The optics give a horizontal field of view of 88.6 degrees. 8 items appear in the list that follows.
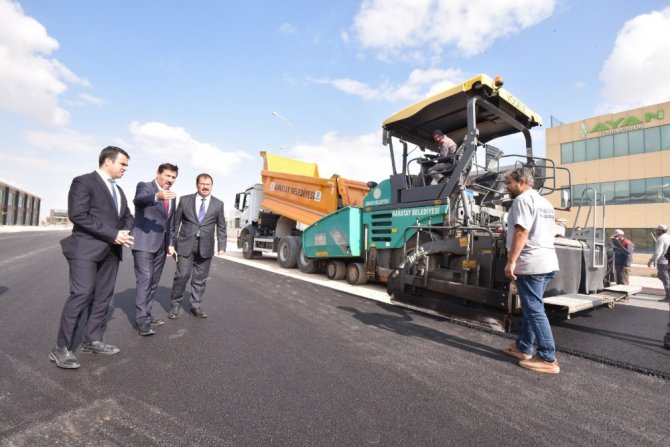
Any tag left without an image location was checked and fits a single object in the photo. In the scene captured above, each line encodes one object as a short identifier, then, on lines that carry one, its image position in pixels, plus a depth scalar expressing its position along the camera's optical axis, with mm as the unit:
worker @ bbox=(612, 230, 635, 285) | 7508
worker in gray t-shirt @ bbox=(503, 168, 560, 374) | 2758
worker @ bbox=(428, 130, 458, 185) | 5023
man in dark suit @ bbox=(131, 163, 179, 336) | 3303
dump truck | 8195
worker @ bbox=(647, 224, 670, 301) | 6882
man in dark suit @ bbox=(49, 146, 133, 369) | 2531
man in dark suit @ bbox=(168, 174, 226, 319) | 3967
